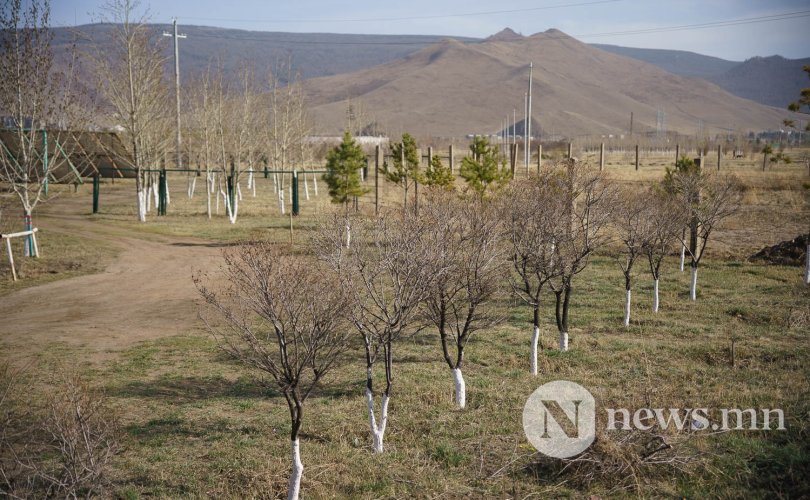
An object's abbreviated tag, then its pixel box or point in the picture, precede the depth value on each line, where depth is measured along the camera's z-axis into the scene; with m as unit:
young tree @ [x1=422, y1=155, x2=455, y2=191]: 26.00
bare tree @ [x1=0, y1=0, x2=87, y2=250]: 22.31
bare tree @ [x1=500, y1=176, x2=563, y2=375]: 12.92
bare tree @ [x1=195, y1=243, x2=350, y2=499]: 7.80
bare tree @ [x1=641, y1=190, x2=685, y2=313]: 16.47
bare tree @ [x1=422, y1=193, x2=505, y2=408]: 10.79
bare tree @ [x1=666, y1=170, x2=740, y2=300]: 18.33
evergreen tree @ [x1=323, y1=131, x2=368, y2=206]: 28.92
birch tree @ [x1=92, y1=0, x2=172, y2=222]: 31.62
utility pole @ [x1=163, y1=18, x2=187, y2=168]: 39.94
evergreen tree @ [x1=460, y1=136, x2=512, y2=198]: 27.73
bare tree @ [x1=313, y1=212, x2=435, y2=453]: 9.38
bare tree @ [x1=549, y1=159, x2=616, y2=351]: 13.38
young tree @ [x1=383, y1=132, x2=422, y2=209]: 27.56
